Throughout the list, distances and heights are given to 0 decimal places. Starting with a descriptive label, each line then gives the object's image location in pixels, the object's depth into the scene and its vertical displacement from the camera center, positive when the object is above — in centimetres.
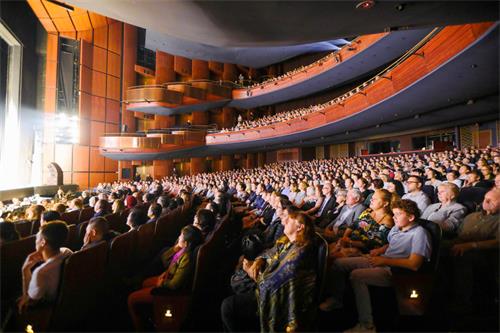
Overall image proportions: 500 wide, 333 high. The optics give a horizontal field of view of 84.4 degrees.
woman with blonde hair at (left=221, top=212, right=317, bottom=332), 113 -47
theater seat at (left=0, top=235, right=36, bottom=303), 151 -51
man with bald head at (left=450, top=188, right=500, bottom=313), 136 -39
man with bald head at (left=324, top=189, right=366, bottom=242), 197 -29
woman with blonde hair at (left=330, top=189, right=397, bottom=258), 164 -33
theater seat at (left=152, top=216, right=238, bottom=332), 135 -66
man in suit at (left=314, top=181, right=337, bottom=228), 250 -32
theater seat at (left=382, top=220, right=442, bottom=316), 126 -50
